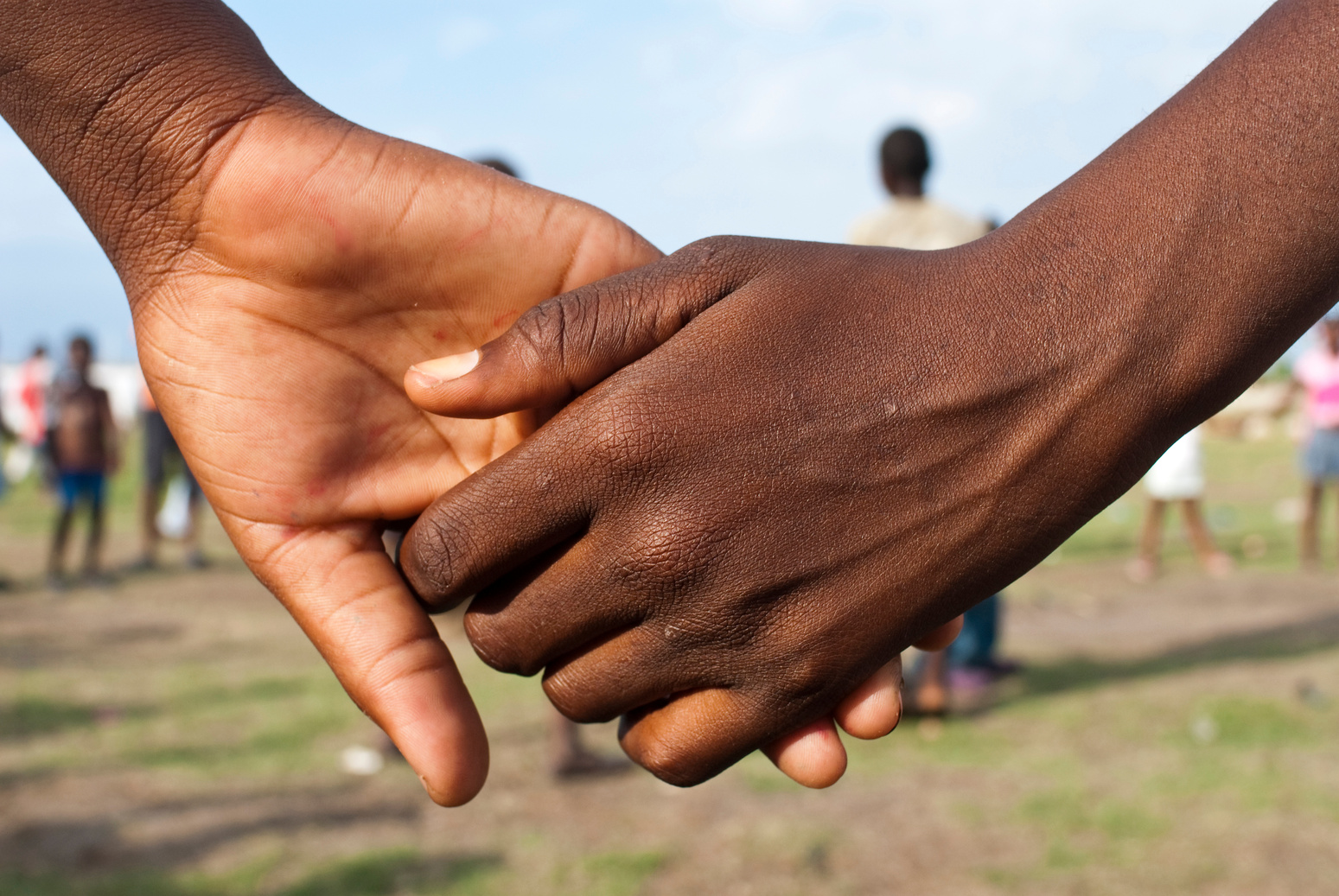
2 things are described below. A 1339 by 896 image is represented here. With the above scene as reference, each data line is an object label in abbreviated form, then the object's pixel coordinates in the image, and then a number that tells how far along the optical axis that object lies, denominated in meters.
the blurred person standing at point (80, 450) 9.55
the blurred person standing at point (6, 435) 9.72
